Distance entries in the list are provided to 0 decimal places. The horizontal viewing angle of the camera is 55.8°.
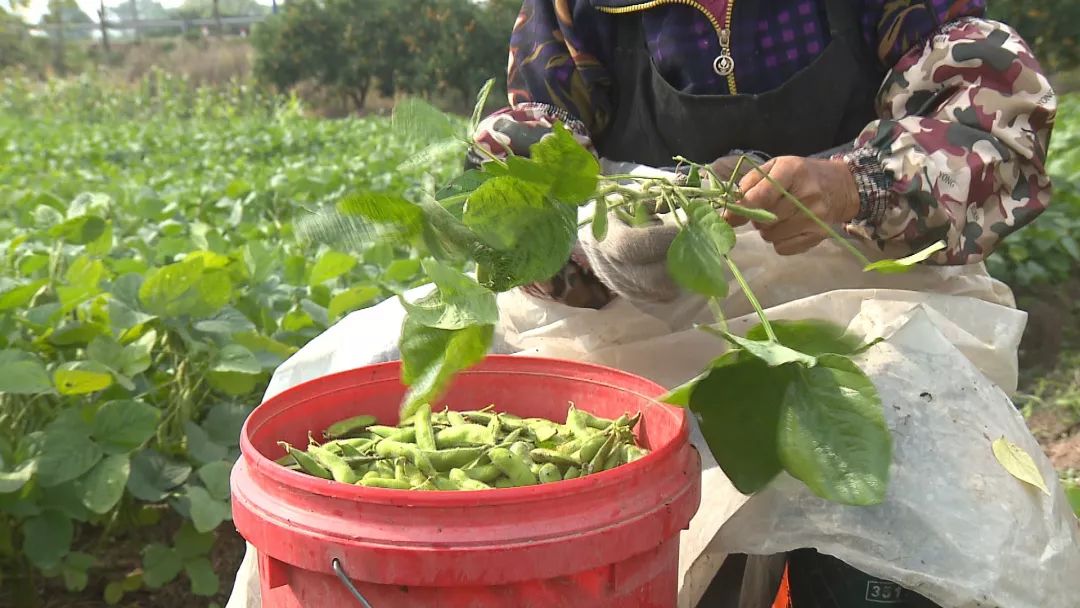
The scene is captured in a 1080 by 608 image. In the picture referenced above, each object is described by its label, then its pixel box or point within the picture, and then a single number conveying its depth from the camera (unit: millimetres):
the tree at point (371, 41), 24469
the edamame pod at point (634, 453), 1033
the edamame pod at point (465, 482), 940
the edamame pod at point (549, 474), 980
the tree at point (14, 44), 27906
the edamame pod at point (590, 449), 1020
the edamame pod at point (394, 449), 1027
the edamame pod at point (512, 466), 974
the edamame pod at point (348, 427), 1137
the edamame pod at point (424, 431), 1045
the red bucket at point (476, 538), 820
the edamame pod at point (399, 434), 1092
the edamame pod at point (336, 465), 982
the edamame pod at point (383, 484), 956
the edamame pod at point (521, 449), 1006
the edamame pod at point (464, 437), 1055
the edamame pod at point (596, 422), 1104
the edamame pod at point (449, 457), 1000
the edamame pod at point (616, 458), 1017
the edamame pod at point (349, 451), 1050
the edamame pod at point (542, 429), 1079
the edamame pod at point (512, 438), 1042
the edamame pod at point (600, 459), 1008
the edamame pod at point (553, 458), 1018
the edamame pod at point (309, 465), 993
